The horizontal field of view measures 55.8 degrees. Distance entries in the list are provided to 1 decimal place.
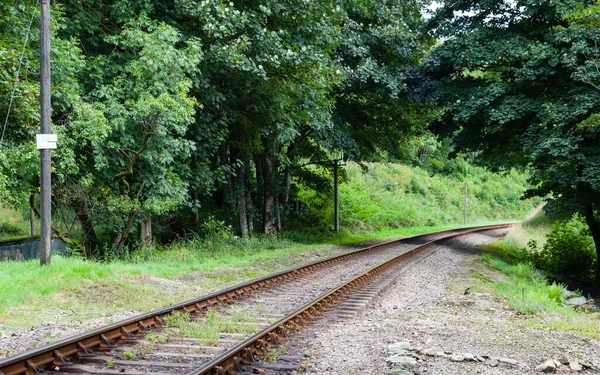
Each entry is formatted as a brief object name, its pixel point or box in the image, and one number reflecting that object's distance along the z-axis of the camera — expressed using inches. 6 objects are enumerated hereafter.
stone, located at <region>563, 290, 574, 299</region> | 612.1
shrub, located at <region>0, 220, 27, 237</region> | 1200.8
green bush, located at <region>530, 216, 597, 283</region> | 890.7
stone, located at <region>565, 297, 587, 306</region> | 550.6
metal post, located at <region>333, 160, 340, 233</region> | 1178.0
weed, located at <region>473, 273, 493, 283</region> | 603.8
